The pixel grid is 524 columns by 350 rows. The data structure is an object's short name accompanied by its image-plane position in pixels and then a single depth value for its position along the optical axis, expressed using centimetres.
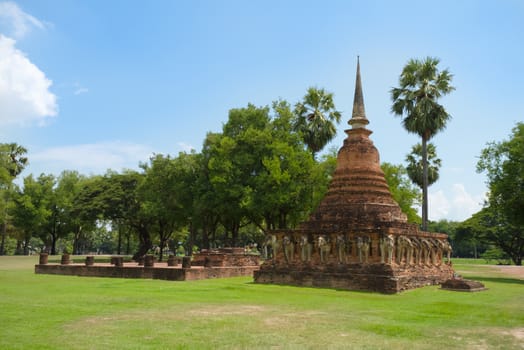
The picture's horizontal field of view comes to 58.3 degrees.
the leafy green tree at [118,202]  4059
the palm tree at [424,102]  3025
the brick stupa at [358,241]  1850
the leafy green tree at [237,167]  3275
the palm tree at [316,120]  3516
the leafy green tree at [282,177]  3122
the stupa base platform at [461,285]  1780
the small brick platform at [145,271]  2236
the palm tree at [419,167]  4003
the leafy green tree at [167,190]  3722
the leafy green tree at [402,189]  3588
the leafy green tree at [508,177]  2723
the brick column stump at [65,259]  2654
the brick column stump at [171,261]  2711
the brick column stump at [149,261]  2398
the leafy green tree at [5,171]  3771
